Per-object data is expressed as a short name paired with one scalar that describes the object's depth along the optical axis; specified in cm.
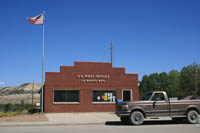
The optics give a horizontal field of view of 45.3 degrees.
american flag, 2255
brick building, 2436
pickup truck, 1408
